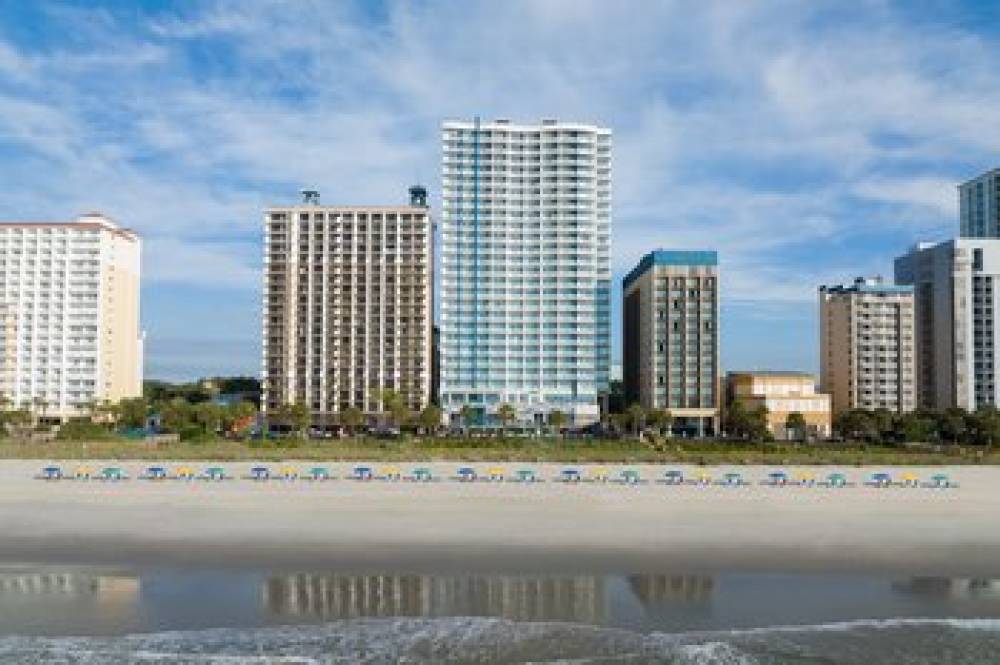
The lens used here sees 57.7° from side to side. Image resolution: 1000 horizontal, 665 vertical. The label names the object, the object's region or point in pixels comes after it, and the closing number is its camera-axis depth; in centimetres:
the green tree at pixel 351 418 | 10175
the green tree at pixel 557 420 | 10256
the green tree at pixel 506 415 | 10194
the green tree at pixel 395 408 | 9881
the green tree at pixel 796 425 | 9781
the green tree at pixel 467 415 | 10293
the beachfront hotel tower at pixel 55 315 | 11931
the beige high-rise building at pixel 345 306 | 11325
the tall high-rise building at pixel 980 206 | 16388
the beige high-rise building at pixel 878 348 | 12350
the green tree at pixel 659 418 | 9944
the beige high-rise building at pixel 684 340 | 10812
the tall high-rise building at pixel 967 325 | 12288
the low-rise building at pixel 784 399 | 10344
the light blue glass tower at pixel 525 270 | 10962
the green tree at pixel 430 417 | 9881
